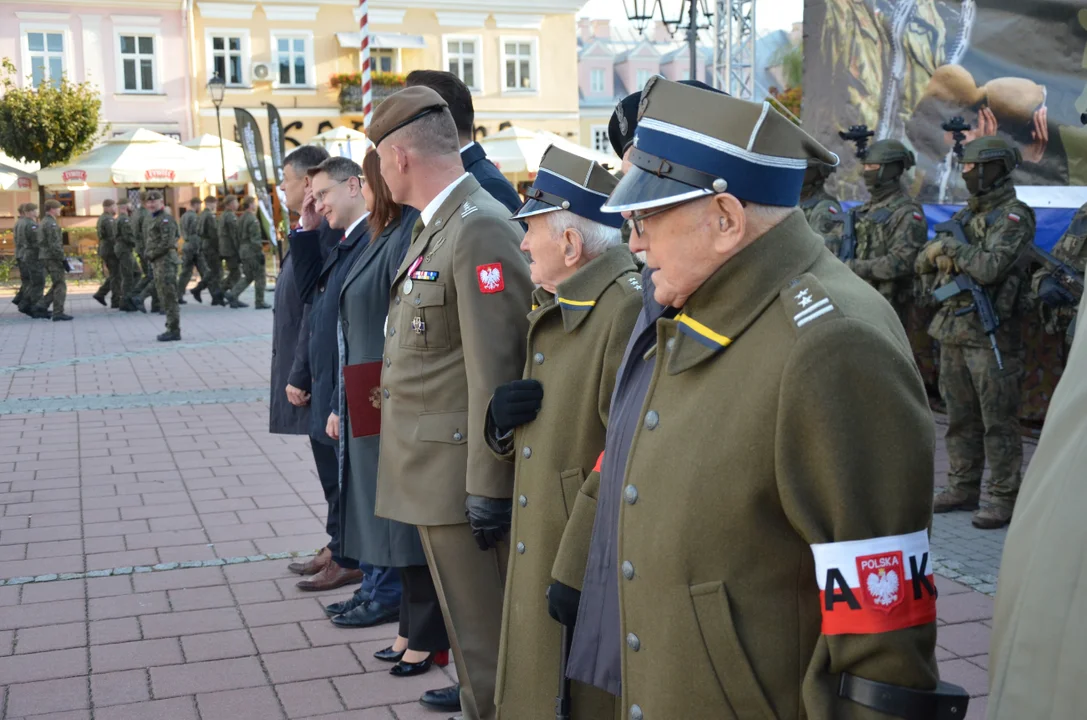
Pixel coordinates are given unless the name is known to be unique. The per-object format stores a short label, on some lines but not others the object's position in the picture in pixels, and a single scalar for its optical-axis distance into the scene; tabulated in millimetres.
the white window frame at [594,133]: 47025
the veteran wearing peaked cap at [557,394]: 2783
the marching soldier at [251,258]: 20461
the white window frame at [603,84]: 71438
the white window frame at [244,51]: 36250
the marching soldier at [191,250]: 21203
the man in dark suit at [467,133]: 4195
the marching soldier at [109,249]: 20312
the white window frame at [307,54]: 36969
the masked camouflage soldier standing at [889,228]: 7676
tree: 27672
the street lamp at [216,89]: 27469
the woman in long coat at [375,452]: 4066
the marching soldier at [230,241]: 20594
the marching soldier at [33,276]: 19188
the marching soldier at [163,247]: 16141
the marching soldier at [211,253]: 21234
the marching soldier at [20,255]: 19062
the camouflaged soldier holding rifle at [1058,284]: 6125
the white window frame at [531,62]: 39188
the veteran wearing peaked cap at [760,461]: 1718
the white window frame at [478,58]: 38844
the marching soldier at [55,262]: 18875
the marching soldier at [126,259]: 20266
